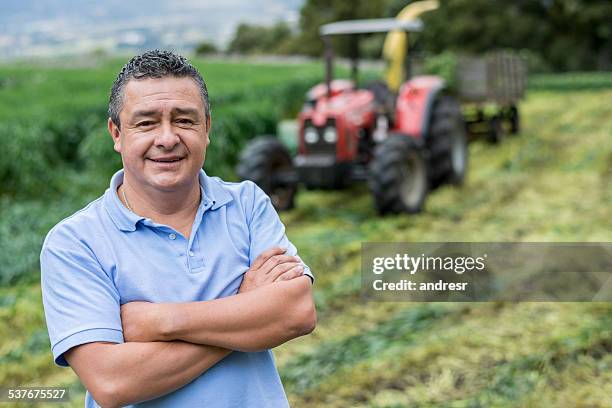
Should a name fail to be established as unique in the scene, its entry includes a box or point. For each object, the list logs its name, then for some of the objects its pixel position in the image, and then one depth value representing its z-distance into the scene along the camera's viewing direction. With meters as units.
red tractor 7.53
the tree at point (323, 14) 40.97
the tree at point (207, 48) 50.14
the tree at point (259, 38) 49.09
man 1.69
